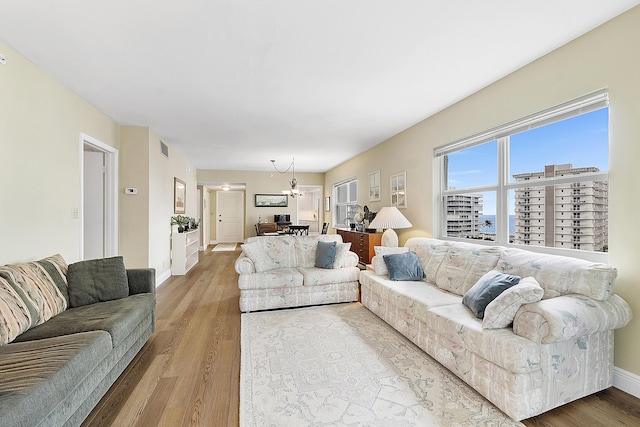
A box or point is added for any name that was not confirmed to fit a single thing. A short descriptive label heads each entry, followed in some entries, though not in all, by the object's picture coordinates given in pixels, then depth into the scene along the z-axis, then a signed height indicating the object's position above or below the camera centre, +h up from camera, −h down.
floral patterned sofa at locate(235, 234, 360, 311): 3.57 -0.80
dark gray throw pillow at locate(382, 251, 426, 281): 3.24 -0.62
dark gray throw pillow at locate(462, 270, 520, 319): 2.11 -0.58
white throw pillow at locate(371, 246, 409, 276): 3.48 -0.57
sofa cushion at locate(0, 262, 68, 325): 1.97 -0.55
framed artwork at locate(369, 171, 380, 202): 5.64 +0.51
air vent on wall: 5.11 +1.13
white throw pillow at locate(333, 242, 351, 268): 3.94 -0.59
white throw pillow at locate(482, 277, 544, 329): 1.79 -0.58
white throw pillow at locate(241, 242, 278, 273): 3.71 -0.58
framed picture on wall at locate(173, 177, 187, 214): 6.07 +0.34
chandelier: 7.13 +1.23
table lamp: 4.09 -0.16
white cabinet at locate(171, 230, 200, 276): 5.64 -0.83
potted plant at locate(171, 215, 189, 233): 5.82 -0.21
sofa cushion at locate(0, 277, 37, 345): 1.72 -0.64
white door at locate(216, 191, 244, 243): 10.71 -0.13
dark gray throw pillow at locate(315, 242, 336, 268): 3.96 -0.59
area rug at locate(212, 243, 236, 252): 8.91 -1.17
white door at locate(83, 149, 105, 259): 4.23 +0.19
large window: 2.26 +0.30
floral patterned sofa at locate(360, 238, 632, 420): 1.66 -0.79
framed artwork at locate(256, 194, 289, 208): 9.12 +0.36
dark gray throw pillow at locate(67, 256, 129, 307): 2.39 -0.60
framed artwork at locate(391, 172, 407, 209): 4.67 +0.36
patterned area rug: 1.71 -1.20
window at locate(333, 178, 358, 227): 7.21 +0.28
